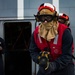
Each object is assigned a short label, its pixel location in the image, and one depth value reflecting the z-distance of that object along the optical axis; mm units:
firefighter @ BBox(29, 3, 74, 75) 2727
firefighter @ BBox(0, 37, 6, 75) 5992
